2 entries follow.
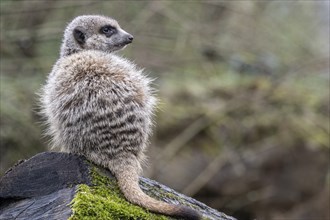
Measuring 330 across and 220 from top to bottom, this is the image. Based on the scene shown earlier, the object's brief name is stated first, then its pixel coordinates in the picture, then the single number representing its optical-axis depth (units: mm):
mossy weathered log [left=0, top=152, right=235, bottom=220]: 6660
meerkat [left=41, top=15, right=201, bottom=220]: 7871
